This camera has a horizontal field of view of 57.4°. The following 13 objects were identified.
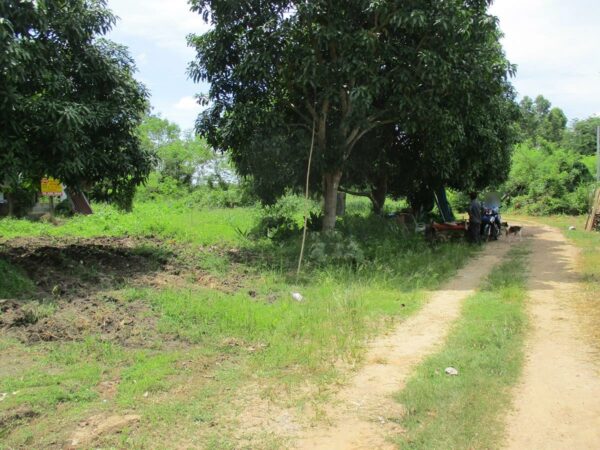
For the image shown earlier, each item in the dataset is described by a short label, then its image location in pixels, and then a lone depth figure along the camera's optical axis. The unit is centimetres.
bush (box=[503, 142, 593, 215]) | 2759
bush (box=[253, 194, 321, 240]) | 1541
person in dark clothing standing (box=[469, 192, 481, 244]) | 1542
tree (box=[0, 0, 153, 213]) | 911
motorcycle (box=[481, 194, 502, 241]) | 1650
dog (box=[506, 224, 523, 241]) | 1716
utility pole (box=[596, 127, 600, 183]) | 2514
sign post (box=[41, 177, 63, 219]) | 1895
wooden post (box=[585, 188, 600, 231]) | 1917
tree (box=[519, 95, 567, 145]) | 4675
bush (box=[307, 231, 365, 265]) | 1157
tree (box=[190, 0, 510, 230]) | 1132
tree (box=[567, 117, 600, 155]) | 3509
